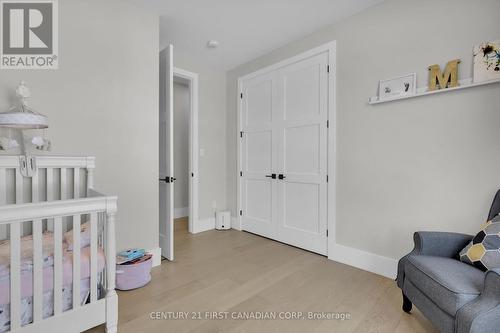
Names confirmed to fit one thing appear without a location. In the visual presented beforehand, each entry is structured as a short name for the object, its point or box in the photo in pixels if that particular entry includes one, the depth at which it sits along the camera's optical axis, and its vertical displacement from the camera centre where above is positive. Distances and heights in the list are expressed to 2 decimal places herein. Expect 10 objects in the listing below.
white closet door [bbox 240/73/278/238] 3.17 +0.11
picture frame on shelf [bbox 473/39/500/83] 1.60 +0.70
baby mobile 1.49 +0.25
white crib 1.17 -0.38
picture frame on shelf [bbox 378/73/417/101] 1.98 +0.66
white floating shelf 1.66 +0.56
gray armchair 1.07 -0.63
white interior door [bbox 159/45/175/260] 2.47 +0.04
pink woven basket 1.90 -0.91
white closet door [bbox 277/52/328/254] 2.62 +0.12
